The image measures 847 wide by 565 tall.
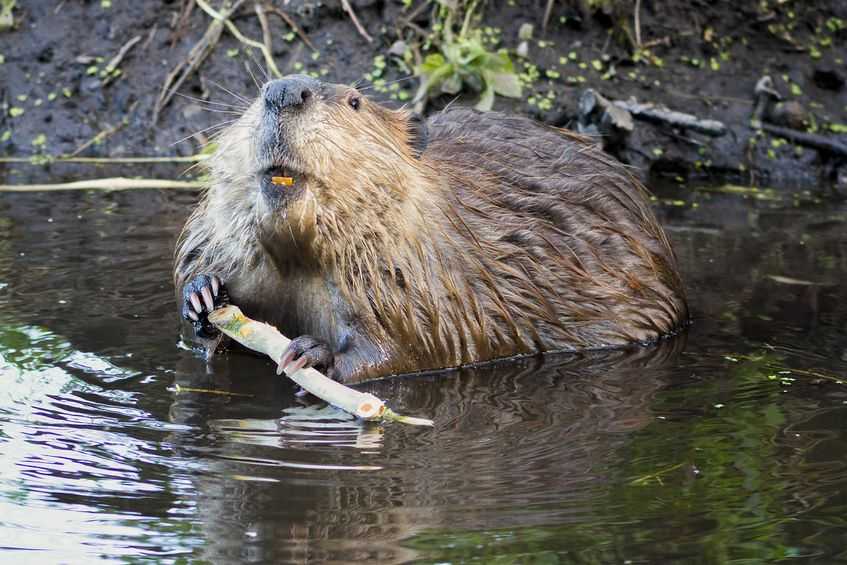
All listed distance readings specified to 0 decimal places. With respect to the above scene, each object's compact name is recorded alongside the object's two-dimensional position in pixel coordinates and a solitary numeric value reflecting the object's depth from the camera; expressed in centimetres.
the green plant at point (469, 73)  1408
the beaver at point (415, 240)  776
